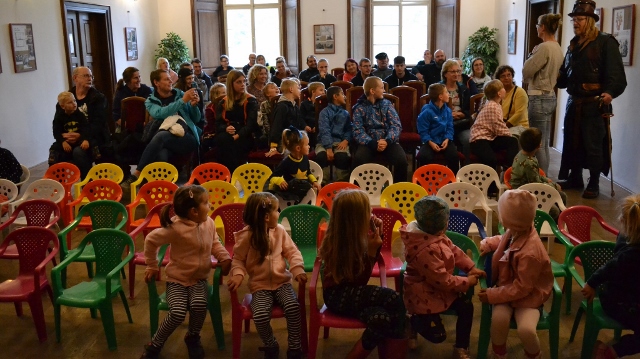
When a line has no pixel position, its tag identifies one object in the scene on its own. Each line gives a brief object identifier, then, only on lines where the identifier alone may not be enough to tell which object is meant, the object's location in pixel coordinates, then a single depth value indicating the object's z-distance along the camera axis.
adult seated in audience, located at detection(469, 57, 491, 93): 8.84
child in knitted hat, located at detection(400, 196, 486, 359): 2.92
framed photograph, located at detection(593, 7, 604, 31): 7.15
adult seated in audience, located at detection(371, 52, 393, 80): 9.66
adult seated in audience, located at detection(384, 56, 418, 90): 9.10
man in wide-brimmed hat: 6.03
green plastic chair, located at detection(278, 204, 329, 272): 3.82
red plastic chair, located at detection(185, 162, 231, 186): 5.10
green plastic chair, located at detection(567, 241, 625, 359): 2.95
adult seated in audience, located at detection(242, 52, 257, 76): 12.11
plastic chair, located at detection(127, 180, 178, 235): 4.51
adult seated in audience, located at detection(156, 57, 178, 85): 8.74
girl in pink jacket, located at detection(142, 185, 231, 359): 3.20
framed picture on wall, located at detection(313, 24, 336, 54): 13.23
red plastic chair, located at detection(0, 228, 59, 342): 3.34
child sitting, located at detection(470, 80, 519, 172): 6.06
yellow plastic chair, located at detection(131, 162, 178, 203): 5.17
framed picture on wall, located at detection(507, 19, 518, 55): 10.94
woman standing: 6.37
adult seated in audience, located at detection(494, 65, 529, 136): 6.34
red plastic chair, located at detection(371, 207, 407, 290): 3.66
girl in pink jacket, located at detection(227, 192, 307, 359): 3.10
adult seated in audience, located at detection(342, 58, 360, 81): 9.95
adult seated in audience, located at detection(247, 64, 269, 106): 7.32
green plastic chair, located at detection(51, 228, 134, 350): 3.26
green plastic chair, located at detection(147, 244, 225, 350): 3.28
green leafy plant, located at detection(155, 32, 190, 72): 12.62
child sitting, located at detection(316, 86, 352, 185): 6.28
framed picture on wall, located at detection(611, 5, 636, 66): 6.39
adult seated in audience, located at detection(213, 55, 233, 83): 11.89
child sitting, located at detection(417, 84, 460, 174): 6.19
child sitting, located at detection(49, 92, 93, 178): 6.43
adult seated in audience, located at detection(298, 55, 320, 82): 10.43
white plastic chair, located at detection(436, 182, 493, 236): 4.28
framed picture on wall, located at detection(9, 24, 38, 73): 8.05
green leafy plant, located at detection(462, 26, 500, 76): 12.27
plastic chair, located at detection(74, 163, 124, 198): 5.18
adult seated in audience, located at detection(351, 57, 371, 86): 9.27
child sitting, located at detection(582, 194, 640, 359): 2.81
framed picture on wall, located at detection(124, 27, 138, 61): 11.51
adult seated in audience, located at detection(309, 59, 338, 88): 9.66
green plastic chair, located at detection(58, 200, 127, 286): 3.99
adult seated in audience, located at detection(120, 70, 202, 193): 6.35
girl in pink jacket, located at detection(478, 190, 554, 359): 2.87
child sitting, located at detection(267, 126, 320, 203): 4.67
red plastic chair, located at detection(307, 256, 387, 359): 2.92
